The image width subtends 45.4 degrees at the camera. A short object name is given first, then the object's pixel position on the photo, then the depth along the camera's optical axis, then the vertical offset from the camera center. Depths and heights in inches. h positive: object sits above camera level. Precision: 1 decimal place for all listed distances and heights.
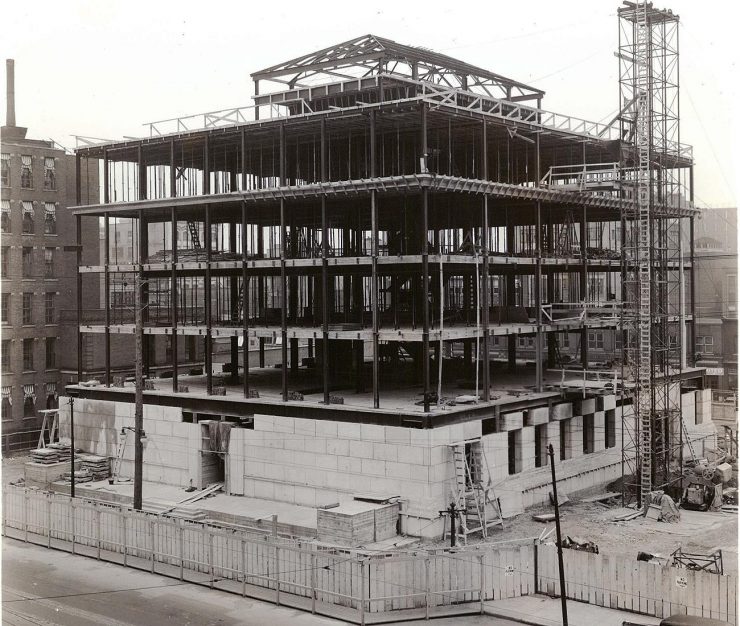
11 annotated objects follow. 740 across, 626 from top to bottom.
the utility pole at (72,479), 1509.6 -283.1
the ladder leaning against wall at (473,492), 1364.4 -284.4
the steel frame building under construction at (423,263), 1475.1 +93.3
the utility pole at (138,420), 1274.6 -152.5
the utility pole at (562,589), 874.8 -275.7
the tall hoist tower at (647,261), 1551.4 +89.3
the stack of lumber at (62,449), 1812.3 -280.5
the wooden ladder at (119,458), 1774.1 -291.2
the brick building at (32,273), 2380.7 +115.3
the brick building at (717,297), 2618.1 +36.4
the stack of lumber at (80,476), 1715.4 -315.9
